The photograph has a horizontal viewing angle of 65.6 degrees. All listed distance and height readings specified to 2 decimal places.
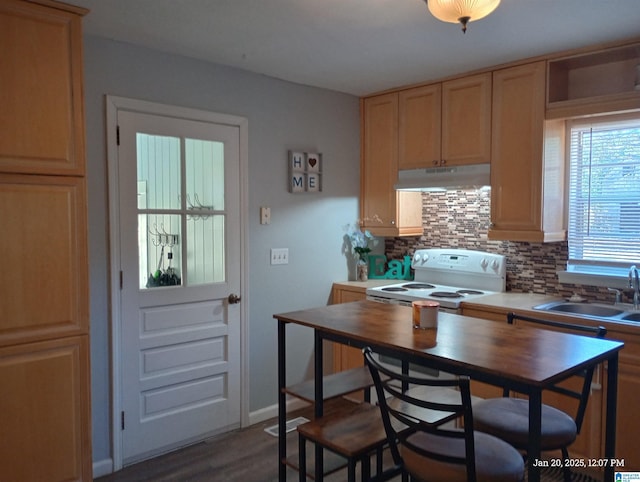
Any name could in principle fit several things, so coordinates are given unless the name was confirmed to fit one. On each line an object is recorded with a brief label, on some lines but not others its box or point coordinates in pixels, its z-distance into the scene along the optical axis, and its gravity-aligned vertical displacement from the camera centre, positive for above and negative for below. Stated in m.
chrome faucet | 2.78 -0.36
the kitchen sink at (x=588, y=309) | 2.74 -0.51
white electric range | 3.34 -0.43
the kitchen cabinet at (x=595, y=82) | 2.75 +0.85
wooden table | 1.54 -0.46
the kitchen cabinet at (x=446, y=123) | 3.29 +0.70
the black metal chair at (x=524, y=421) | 1.87 -0.79
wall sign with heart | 3.60 +0.38
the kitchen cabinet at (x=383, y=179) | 3.86 +0.35
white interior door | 2.86 -0.35
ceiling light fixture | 1.74 +0.76
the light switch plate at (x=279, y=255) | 3.53 -0.23
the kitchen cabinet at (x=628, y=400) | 2.44 -0.89
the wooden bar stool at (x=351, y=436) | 1.86 -0.83
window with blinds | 2.95 +0.17
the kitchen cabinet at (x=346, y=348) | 3.69 -0.95
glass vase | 4.03 -0.39
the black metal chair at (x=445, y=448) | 1.52 -0.79
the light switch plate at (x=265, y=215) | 3.44 +0.06
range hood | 3.30 +0.31
